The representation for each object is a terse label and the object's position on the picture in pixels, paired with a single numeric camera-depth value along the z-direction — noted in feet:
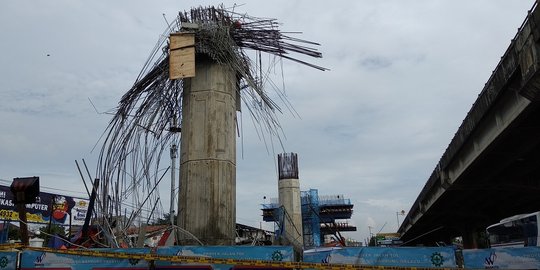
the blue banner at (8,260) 20.17
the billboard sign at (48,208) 104.78
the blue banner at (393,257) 19.34
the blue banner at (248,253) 18.42
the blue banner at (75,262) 18.81
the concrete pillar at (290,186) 103.24
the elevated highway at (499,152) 30.37
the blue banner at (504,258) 19.66
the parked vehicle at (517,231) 55.93
